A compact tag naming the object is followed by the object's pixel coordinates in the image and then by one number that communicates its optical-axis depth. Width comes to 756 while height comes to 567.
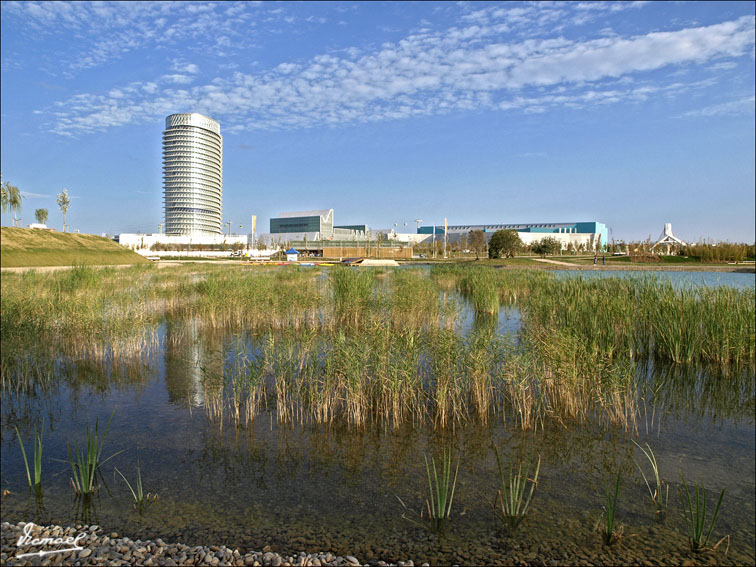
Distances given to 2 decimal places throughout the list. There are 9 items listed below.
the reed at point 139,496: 4.16
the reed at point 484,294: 14.45
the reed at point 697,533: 3.53
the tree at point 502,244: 51.09
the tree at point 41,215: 64.33
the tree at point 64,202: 71.00
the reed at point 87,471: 4.27
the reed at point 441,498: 3.89
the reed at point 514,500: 3.92
